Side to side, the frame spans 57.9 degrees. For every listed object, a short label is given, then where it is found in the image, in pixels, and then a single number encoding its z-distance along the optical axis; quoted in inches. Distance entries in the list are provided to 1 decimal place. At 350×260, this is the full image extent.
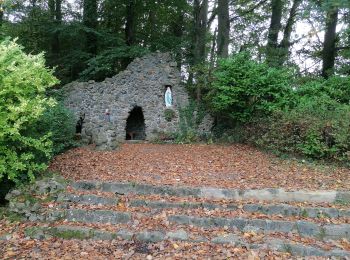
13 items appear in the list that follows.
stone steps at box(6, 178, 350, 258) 193.6
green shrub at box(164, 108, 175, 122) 526.6
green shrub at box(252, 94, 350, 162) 317.1
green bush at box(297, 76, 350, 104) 420.5
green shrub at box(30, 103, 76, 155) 323.9
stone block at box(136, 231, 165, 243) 195.2
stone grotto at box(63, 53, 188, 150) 526.6
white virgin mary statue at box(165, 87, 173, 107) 531.2
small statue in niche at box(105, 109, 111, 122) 518.4
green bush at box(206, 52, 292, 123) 419.2
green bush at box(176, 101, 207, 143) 517.0
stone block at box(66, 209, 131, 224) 218.4
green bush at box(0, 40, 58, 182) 217.5
